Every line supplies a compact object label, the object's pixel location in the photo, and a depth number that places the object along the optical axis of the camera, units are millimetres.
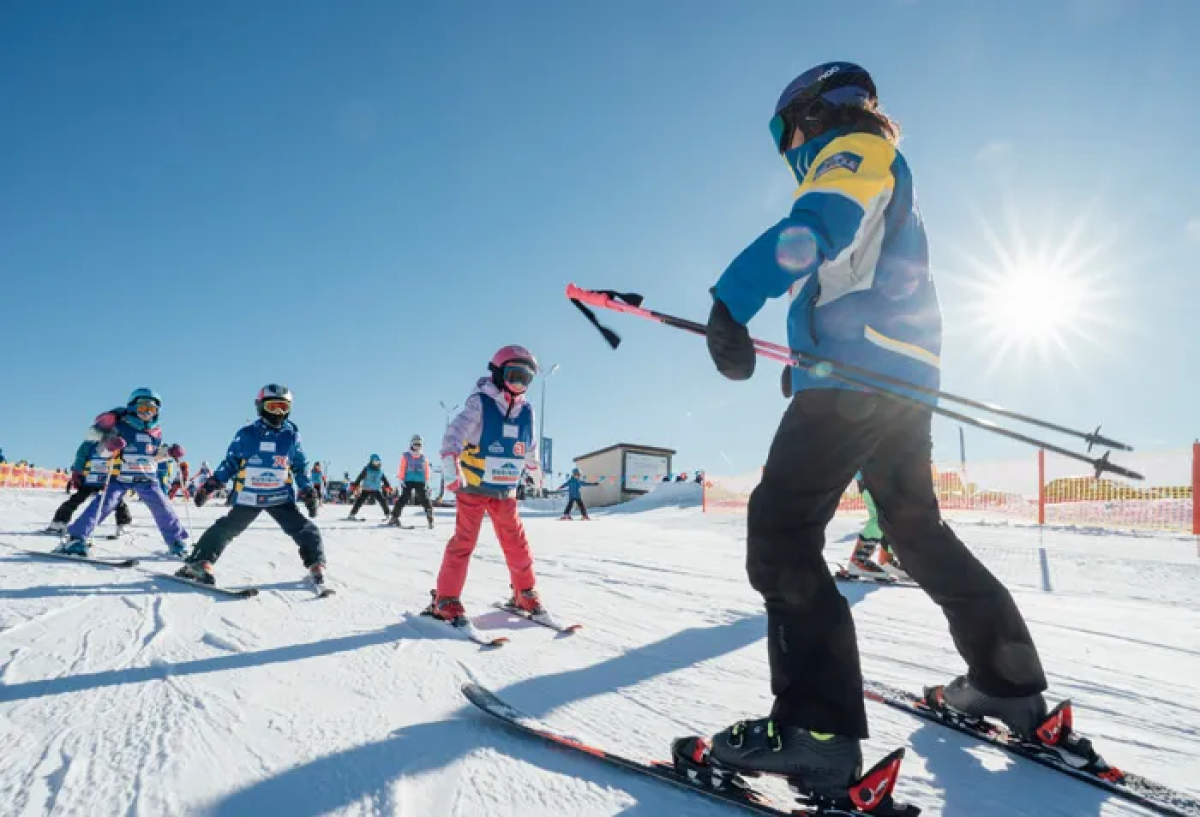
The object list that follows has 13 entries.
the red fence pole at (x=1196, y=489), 8938
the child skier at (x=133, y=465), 6246
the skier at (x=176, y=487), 22758
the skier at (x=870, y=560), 5855
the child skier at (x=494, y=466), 3814
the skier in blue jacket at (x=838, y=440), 1528
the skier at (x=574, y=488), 20186
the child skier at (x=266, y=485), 4871
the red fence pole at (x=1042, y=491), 11688
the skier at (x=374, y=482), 14938
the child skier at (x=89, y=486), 7426
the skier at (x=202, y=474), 23409
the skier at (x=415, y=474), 13438
